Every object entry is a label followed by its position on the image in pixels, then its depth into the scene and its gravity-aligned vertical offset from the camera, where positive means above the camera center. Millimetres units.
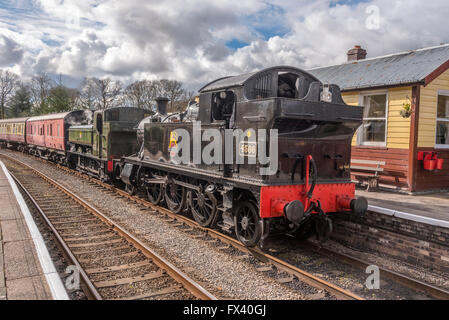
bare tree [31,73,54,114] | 53900 +7212
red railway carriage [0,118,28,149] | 27172 +368
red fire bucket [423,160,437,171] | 9055 -513
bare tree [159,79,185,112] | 43375 +6189
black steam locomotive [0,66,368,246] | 5406 -219
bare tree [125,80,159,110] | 44219 +5806
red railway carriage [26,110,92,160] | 17688 +365
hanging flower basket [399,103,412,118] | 9125 +851
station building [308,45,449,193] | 9133 +672
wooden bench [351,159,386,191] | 9688 -763
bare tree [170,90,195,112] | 37969 +4416
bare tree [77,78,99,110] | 43294 +5607
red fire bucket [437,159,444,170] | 9133 -489
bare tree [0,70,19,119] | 55156 +6791
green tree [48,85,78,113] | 35656 +3712
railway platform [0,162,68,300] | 3953 -1696
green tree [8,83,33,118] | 52312 +4812
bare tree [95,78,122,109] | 46188 +5922
